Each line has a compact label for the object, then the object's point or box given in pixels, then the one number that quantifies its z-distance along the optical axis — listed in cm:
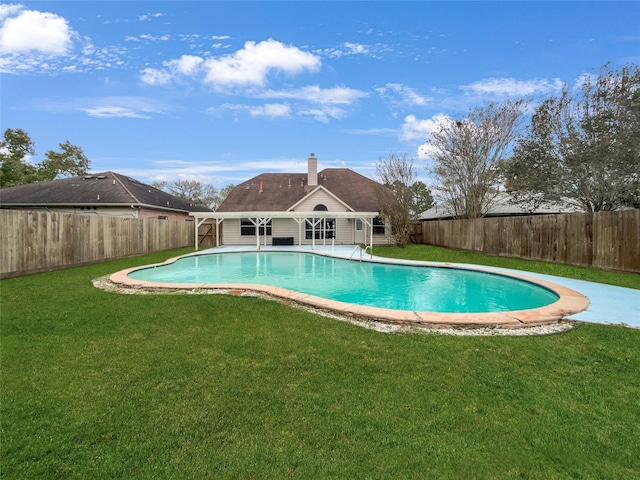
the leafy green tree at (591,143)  1392
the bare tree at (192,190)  4575
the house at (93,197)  1958
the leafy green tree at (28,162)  2889
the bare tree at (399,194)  2019
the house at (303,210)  2225
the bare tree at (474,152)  1855
